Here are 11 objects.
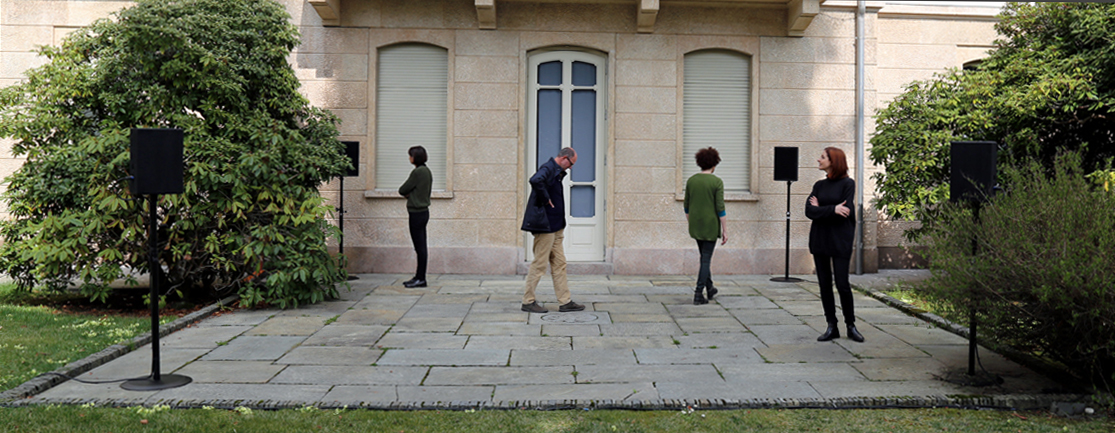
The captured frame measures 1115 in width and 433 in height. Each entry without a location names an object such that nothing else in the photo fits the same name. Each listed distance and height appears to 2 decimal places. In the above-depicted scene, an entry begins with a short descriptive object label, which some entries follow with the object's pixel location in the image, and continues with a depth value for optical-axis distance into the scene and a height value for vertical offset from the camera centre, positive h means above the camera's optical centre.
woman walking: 8.77 +0.00
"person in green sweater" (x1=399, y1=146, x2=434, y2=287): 10.32 +0.09
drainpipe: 12.13 +1.40
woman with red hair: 6.55 -0.07
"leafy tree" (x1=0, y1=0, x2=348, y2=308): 7.96 +0.33
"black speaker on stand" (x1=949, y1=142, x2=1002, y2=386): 5.38 +0.25
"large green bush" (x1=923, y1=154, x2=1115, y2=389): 4.57 -0.33
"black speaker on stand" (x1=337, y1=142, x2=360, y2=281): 11.03 +0.68
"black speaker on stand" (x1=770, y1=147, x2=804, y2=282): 11.24 +0.64
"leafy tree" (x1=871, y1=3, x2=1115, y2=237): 8.96 +1.28
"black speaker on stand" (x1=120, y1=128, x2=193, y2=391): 5.12 +0.19
